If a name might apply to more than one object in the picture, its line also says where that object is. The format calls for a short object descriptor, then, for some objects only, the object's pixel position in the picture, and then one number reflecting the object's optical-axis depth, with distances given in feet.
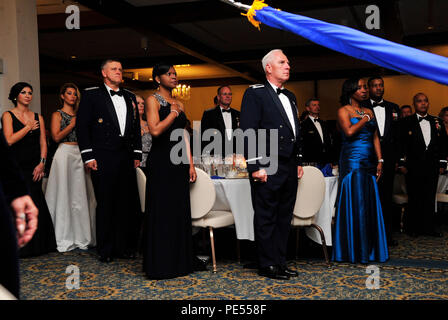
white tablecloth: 13.82
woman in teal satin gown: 13.71
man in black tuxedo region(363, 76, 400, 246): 15.72
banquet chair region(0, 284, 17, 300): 3.65
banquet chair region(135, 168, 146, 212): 13.69
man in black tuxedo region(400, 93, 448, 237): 18.57
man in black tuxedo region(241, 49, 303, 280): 12.12
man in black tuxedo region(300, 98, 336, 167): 21.98
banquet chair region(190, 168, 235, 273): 12.98
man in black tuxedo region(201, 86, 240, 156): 21.74
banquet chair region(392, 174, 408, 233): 18.88
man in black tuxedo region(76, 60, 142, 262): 14.48
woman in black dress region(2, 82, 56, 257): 15.55
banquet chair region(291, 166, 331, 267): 13.25
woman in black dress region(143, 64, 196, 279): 12.21
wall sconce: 44.83
